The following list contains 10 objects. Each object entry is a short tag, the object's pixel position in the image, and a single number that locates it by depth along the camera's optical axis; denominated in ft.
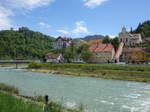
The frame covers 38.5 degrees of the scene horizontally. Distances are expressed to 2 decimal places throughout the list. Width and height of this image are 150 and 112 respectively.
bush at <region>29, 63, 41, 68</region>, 272.80
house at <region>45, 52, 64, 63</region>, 399.98
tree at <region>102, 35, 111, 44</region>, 374.43
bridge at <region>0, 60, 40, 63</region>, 332.39
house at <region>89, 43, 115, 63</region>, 324.95
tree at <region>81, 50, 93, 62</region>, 294.05
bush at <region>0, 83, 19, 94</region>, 66.46
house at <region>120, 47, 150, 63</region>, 281.95
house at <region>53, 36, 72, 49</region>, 524.93
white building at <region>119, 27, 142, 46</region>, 399.77
